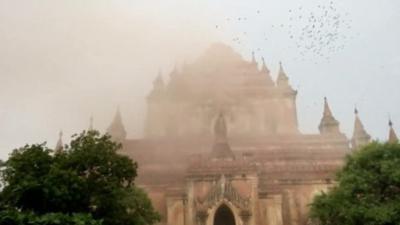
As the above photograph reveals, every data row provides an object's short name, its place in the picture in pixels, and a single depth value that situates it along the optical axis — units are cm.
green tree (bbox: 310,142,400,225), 2161
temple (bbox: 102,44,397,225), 3297
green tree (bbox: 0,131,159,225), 1686
